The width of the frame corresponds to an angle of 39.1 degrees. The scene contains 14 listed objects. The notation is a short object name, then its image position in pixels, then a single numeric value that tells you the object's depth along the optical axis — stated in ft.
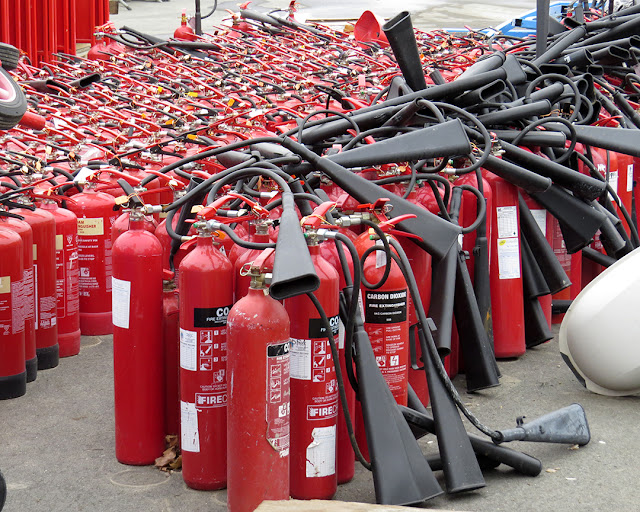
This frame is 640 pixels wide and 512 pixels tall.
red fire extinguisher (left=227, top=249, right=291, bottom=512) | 8.64
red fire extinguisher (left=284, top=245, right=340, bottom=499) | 9.27
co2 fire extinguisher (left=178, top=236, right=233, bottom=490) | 9.43
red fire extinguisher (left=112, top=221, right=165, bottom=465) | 10.12
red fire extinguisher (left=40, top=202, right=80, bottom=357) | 14.02
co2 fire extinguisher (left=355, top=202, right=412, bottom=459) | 10.10
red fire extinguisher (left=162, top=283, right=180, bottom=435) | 10.52
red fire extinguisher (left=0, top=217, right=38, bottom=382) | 12.57
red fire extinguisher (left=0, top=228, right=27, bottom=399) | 12.09
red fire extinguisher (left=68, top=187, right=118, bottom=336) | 14.98
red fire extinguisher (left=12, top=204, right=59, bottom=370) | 13.29
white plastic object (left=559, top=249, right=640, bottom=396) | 11.98
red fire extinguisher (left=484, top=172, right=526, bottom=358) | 13.85
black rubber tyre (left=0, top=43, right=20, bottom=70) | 7.54
